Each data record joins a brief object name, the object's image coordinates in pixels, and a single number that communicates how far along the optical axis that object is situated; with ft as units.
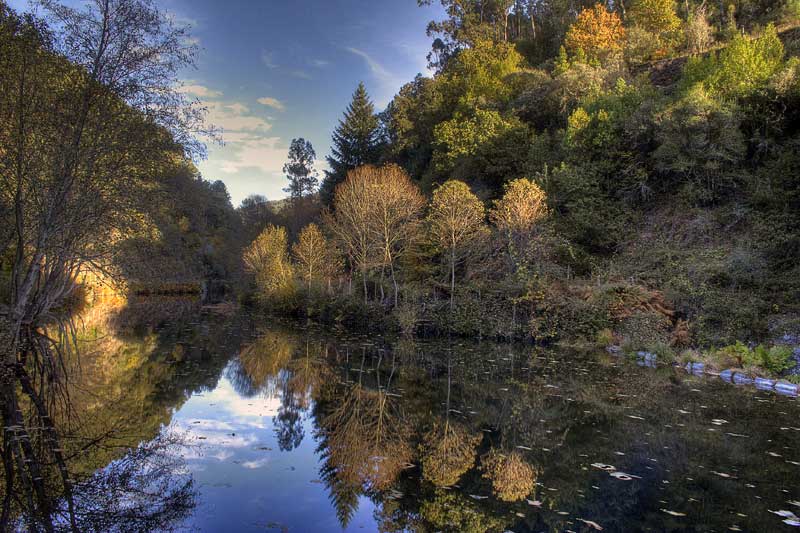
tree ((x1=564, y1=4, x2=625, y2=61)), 117.91
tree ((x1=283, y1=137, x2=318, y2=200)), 194.18
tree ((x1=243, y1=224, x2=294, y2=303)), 95.71
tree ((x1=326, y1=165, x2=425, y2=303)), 77.61
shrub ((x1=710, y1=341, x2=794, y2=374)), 41.27
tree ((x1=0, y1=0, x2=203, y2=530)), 32.71
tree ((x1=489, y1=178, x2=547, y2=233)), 67.51
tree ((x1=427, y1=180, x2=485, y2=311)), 69.82
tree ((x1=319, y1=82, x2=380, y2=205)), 138.10
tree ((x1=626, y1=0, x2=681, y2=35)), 118.42
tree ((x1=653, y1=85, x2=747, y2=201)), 67.72
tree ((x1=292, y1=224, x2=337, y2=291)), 93.40
